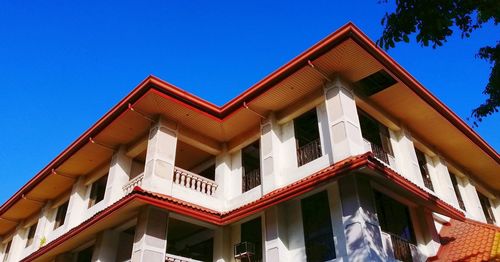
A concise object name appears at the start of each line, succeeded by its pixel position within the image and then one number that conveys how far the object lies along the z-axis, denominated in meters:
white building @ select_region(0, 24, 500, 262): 9.83
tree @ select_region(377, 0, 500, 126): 5.69
